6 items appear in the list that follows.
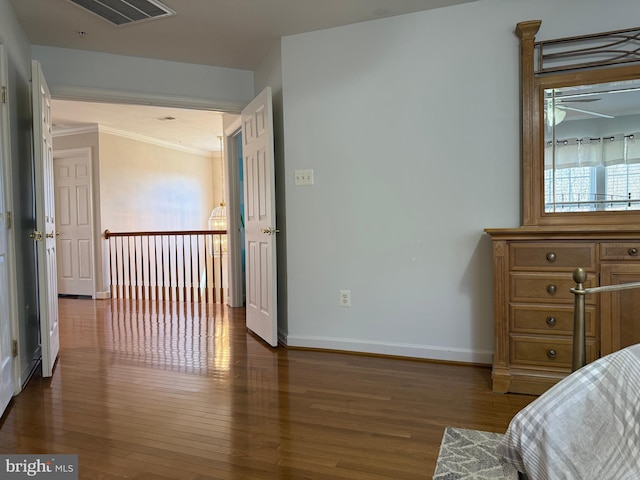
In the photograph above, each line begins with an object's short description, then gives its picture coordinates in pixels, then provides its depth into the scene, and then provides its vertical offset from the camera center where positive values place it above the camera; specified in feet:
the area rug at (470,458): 5.34 -3.01
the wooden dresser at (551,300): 7.45 -1.38
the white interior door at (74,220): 20.90 +0.36
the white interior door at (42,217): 8.85 +0.23
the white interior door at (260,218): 11.13 +0.19
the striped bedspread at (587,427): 3.16 -1.56
